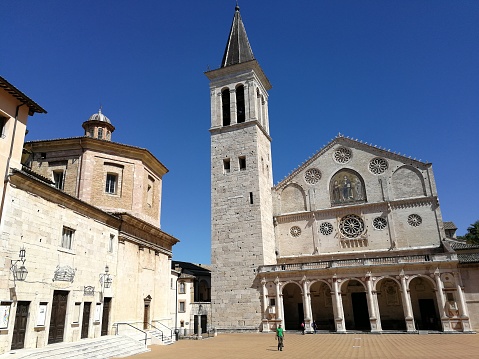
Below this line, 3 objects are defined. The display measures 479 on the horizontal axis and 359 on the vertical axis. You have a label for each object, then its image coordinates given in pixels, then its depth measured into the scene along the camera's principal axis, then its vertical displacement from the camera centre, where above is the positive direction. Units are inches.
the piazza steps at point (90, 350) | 526.0 -66.6
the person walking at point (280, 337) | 749.3 -73.1
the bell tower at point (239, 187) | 1274.6 +403.2
